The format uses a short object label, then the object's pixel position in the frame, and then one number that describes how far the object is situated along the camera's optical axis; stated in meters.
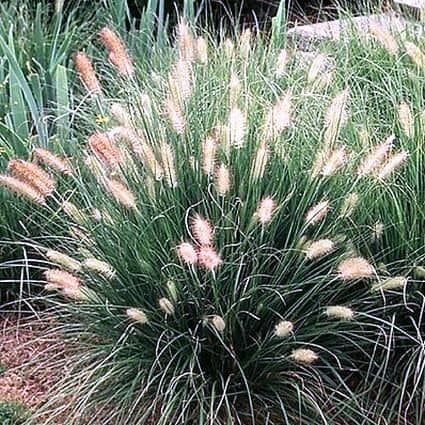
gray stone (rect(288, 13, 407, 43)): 3.85
